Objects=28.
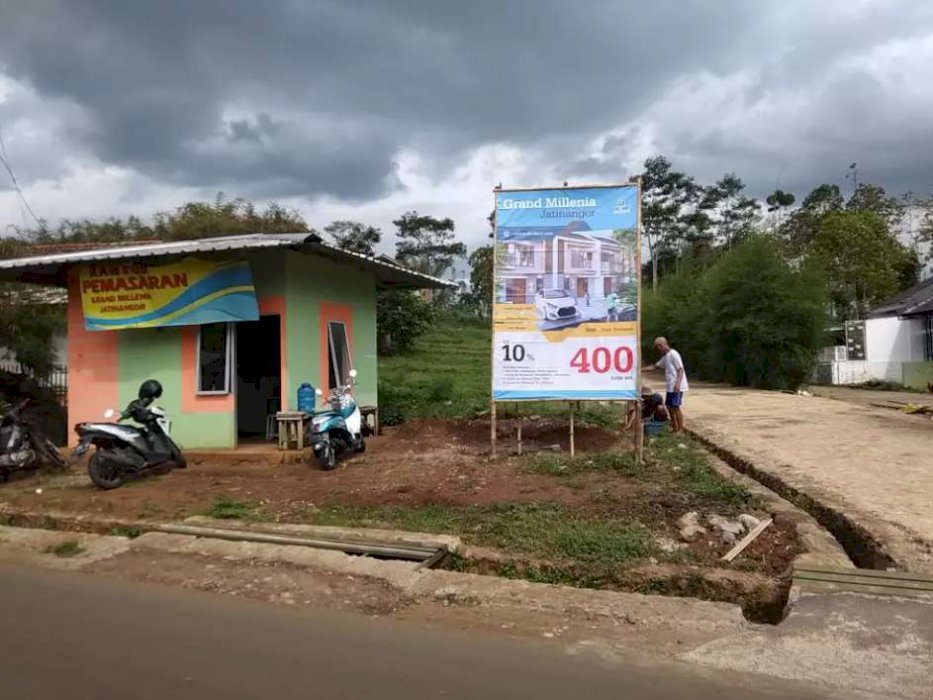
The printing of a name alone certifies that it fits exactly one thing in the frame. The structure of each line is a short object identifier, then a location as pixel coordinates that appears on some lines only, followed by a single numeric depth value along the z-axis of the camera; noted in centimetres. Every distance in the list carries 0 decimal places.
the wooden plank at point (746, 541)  570
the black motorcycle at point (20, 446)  940
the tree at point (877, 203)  4450
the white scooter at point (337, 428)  959
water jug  1069
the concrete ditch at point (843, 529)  576
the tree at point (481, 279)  5547
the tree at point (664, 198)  5622
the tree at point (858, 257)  4069
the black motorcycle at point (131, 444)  887
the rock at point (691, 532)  618
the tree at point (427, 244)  5809
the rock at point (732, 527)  626
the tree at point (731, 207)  5675
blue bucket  1230
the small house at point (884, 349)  3334
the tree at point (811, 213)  4666
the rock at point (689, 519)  647
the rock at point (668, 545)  586
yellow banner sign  1056
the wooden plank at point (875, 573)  507
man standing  1286
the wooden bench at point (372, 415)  1268
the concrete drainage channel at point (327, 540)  593
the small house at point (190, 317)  1061
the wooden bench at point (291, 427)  1036
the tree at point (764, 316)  2545
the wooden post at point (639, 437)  922
